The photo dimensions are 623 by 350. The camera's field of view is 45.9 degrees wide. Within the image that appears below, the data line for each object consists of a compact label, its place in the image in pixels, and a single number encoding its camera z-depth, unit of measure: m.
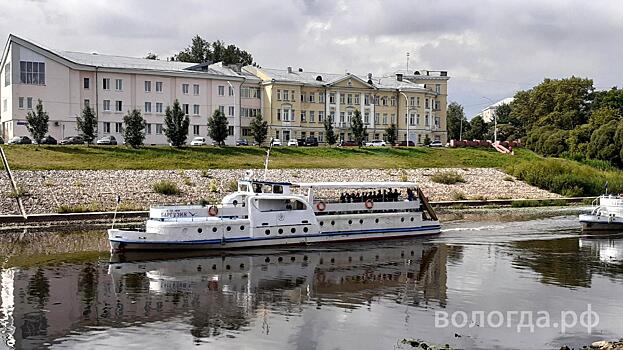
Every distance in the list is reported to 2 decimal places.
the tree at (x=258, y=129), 79.56
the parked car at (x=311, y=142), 85.88
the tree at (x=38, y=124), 66.62
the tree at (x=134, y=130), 68.81
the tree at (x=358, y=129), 86.31
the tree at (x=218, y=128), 76.19
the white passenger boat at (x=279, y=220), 34.53
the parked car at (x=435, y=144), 93.89
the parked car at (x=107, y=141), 72.19
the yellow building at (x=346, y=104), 96.94
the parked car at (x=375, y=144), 86.75
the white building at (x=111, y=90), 77.56
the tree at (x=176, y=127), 71.75
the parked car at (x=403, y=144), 90.87
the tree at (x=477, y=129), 141.12
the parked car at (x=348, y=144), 86.52
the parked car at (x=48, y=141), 69.81
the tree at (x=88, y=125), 68.06
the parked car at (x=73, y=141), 71.81
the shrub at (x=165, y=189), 54.47
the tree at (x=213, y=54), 122.19
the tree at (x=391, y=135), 89.56
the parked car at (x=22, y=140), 68.94
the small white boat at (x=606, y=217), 44.94
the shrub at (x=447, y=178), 68.75
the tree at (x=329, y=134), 85.62
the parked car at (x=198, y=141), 75.68
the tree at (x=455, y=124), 134.38
